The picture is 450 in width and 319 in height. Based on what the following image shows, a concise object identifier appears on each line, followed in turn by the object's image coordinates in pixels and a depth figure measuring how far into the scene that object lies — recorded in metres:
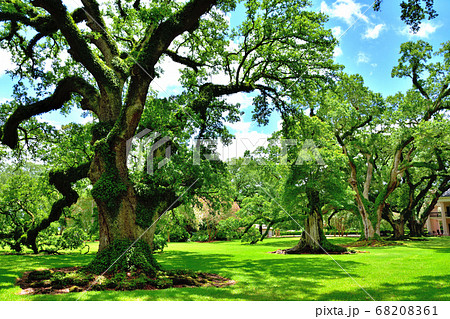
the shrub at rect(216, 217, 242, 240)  27.70
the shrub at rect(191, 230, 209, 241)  40.59
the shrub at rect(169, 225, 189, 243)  40.78
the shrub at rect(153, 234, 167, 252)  21.34
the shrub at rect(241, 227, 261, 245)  30.39
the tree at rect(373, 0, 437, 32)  7.38
